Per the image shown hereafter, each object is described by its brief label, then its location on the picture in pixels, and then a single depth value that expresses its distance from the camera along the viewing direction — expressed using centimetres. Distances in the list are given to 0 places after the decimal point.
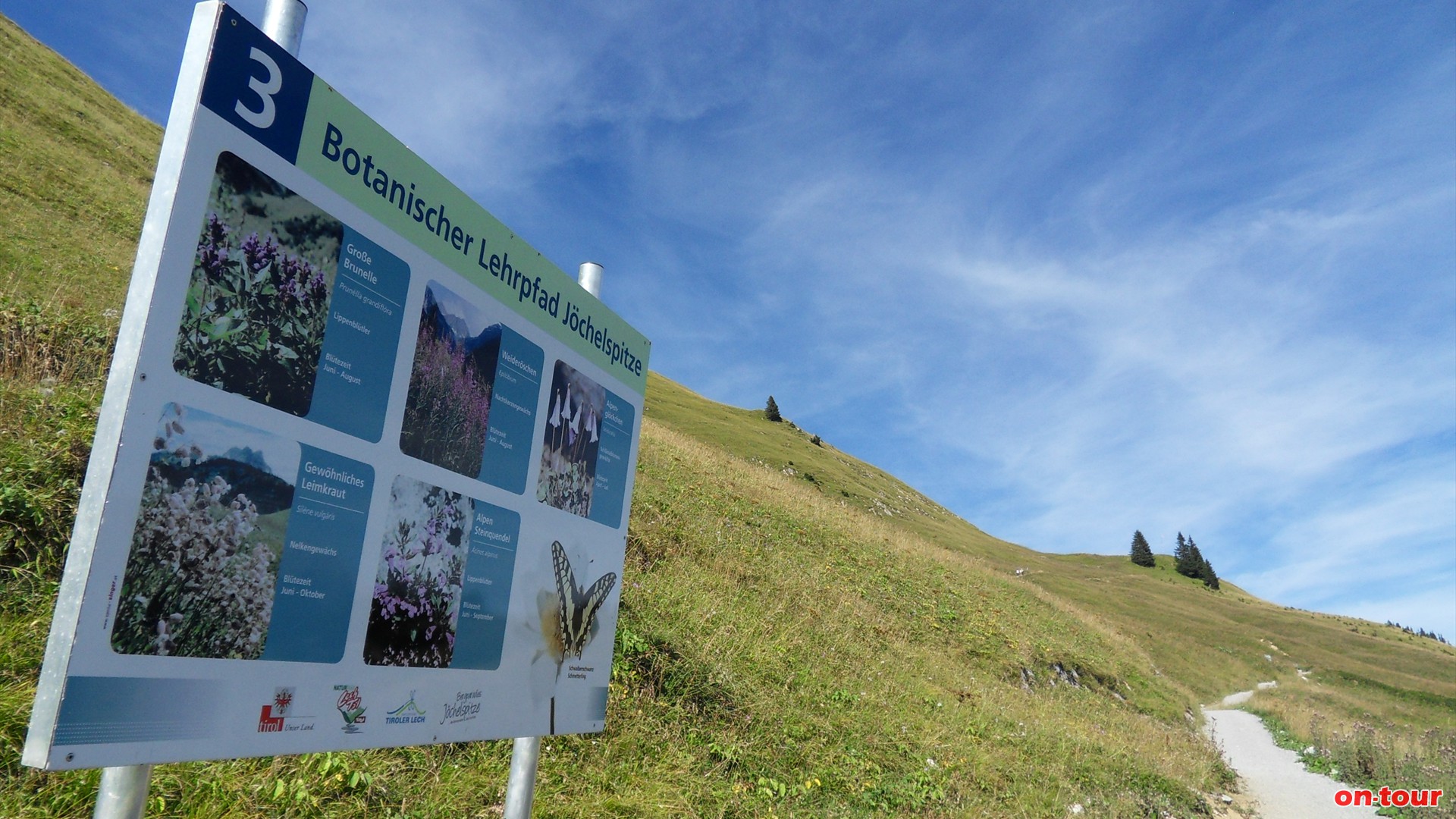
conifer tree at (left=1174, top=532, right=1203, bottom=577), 10250
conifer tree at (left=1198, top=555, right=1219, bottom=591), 10119
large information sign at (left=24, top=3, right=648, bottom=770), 227
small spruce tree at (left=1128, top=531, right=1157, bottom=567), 10456
